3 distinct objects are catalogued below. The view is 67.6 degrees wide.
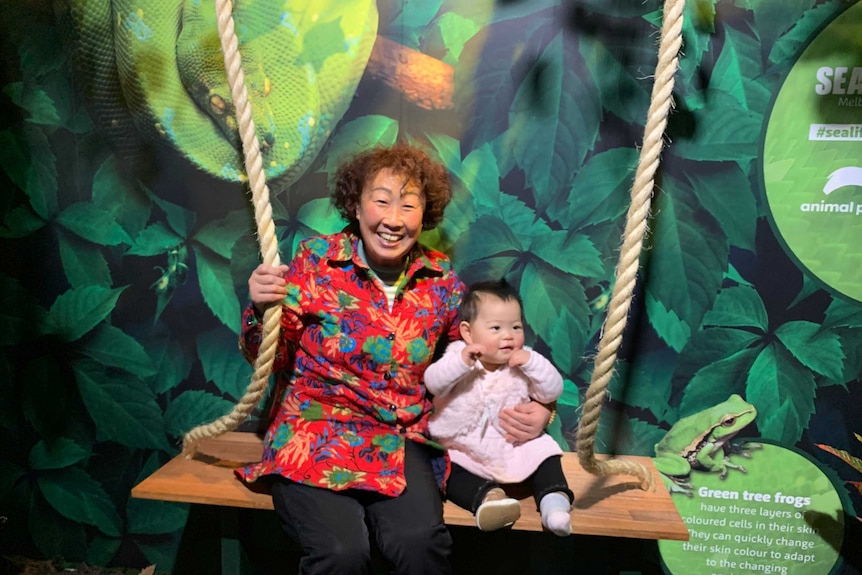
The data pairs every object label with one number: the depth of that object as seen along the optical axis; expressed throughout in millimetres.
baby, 1509
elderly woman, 1445
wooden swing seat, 1446
